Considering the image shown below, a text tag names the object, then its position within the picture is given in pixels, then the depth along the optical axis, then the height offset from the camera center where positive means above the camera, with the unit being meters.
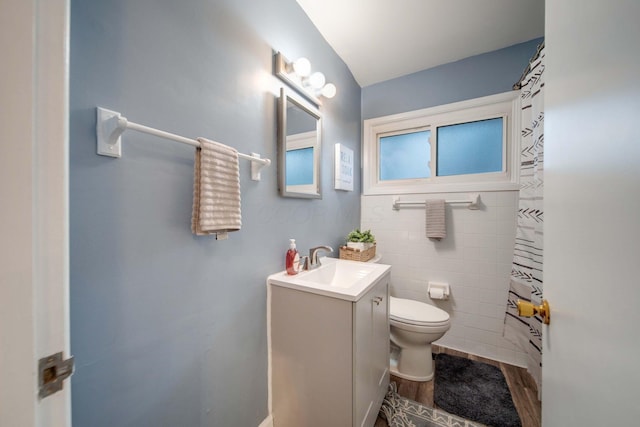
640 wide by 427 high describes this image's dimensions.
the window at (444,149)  1.91 +0.59
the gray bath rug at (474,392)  1.35 -1.19
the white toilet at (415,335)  1.56 -0.84
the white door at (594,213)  0.35 +0.00
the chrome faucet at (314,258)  1.45 -0.29
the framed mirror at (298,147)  1.28 +0.40
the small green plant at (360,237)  1.95 -0.21
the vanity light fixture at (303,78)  1.27 +0.81
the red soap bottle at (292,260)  1.28 -0.27
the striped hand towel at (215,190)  0.83 +0.08
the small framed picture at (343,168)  1.90 +0.37
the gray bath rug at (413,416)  1.30 -1.18
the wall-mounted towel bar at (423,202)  1.91 +0.09
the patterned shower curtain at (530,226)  1.40 -0.09
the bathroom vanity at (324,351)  1.01 -0.65
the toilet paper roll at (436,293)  1.97 -0.69
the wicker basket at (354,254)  1.84 -0.34
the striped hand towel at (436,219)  1.98 -0.06
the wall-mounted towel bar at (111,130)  0.63 +0.23
